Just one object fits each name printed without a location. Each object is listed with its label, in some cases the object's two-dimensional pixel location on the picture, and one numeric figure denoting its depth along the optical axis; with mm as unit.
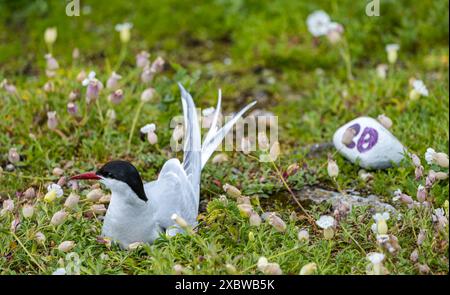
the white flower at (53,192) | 2869
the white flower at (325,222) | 2770
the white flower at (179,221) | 2586
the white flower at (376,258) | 2525
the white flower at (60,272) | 2631
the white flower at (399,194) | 2893
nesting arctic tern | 2753
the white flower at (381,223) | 2645
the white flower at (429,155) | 2930
